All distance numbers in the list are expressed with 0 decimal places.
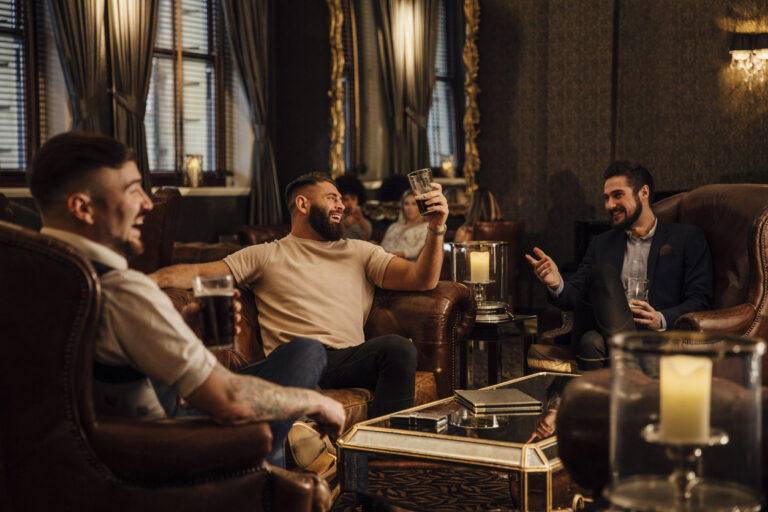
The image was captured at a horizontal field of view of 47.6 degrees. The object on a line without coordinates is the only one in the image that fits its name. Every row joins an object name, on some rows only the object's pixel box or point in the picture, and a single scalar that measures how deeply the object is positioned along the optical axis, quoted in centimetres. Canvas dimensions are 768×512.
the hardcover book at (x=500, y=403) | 253
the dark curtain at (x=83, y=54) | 557
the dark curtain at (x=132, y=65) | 582
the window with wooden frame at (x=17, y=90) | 555
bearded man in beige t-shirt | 301
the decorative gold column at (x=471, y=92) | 779
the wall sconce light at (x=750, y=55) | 563
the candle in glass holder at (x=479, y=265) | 360
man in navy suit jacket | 323
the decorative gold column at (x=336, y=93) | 729
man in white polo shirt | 167
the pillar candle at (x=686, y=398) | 124
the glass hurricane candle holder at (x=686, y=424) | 125
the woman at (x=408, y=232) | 564
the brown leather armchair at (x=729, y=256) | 311
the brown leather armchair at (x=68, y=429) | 162
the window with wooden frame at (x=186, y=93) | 650
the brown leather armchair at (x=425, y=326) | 321
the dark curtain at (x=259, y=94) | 677
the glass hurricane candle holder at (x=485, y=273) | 361
